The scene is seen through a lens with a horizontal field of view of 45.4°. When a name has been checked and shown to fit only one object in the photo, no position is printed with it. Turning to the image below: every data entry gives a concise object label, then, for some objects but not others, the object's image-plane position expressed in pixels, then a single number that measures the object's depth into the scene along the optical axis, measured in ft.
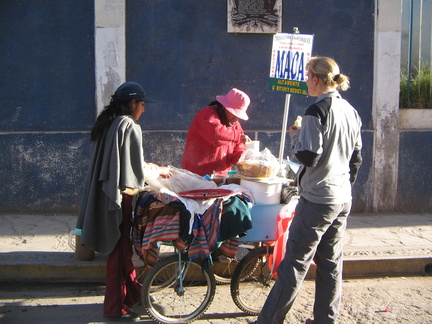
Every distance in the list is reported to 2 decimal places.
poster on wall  20.95
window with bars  22.79
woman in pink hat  15.01
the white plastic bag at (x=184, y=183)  12.96
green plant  22.68
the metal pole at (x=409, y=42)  22.74
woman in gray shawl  12.19
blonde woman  10.89
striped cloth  12.25
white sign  15.55
